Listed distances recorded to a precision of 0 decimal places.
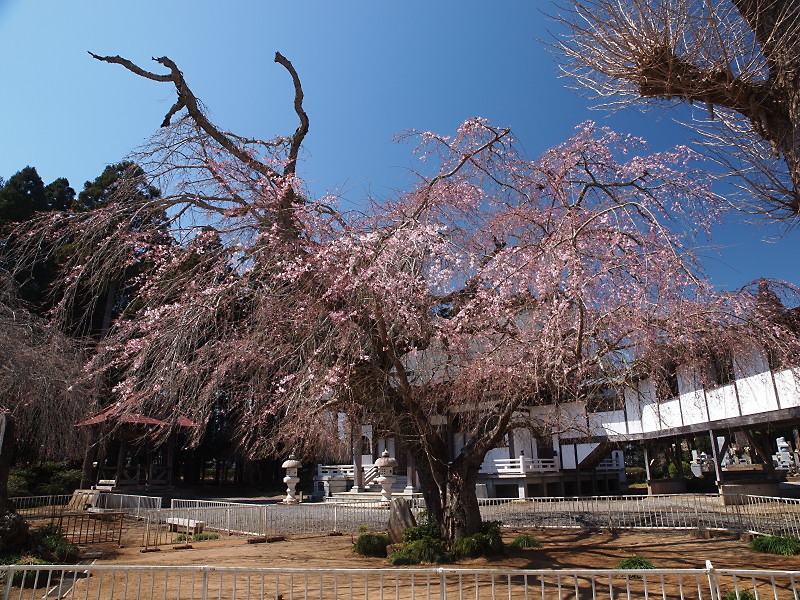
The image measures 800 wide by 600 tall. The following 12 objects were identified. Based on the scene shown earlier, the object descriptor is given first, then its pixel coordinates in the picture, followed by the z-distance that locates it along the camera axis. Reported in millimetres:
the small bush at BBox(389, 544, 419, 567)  9805
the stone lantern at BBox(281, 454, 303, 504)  21878
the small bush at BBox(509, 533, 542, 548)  11466
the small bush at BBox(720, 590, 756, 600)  6720
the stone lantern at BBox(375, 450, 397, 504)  20391
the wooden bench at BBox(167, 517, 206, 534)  15617
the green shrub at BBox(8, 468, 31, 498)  21875
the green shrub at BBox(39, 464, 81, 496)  24969
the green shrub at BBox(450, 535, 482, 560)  9828
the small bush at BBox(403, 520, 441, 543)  10586
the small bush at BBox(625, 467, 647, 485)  34438
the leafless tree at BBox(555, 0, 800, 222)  5750
